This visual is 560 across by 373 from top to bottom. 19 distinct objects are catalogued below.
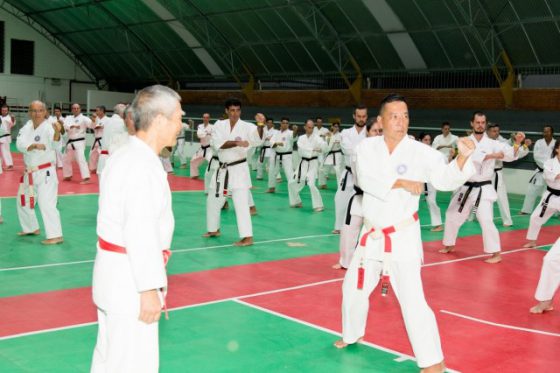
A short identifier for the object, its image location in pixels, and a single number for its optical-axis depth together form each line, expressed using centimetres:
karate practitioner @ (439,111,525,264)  884
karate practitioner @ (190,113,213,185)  1674
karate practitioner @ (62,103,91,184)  1656
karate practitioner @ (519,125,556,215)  1396
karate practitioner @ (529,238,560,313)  628
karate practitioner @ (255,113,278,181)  1716
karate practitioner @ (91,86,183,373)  286
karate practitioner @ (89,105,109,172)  1714
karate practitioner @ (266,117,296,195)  1639
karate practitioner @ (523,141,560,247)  968
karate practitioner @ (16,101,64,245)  895
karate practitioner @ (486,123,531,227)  1236
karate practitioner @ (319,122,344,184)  1730
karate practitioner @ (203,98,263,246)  936
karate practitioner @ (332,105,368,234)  841
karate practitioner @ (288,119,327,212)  1343
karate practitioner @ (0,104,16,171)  1881
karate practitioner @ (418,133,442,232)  1153
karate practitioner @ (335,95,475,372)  452
